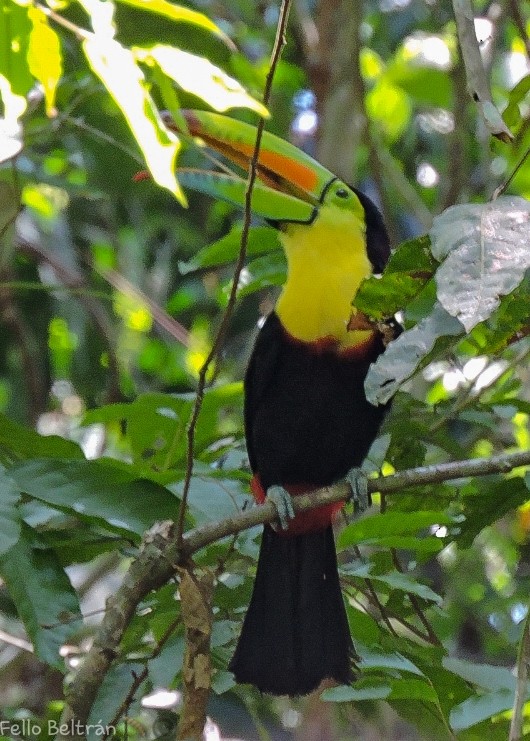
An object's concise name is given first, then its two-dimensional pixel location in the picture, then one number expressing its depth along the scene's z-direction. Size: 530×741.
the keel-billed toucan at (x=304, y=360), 9.57
